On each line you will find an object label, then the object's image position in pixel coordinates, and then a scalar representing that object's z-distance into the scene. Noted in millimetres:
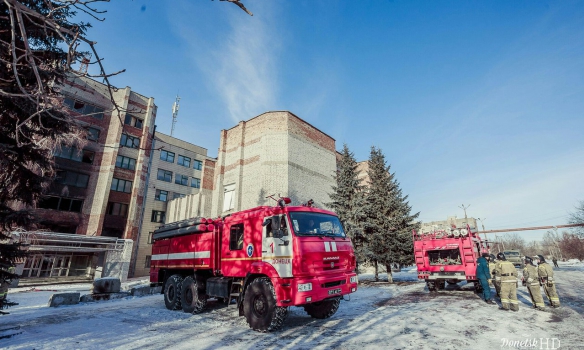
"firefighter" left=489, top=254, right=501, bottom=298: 9690
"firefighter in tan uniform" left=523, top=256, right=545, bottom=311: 8002
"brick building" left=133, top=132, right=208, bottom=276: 30734
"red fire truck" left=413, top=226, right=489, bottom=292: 11094
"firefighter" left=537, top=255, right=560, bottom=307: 8195
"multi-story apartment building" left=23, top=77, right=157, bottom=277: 26109
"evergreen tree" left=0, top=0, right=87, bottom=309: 5652
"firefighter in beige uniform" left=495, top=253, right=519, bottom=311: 7977
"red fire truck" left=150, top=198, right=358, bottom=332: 6418
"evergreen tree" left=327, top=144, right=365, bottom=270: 18141
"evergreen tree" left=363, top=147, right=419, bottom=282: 17844
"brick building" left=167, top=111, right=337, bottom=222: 24500
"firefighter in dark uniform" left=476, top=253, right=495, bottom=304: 9440
